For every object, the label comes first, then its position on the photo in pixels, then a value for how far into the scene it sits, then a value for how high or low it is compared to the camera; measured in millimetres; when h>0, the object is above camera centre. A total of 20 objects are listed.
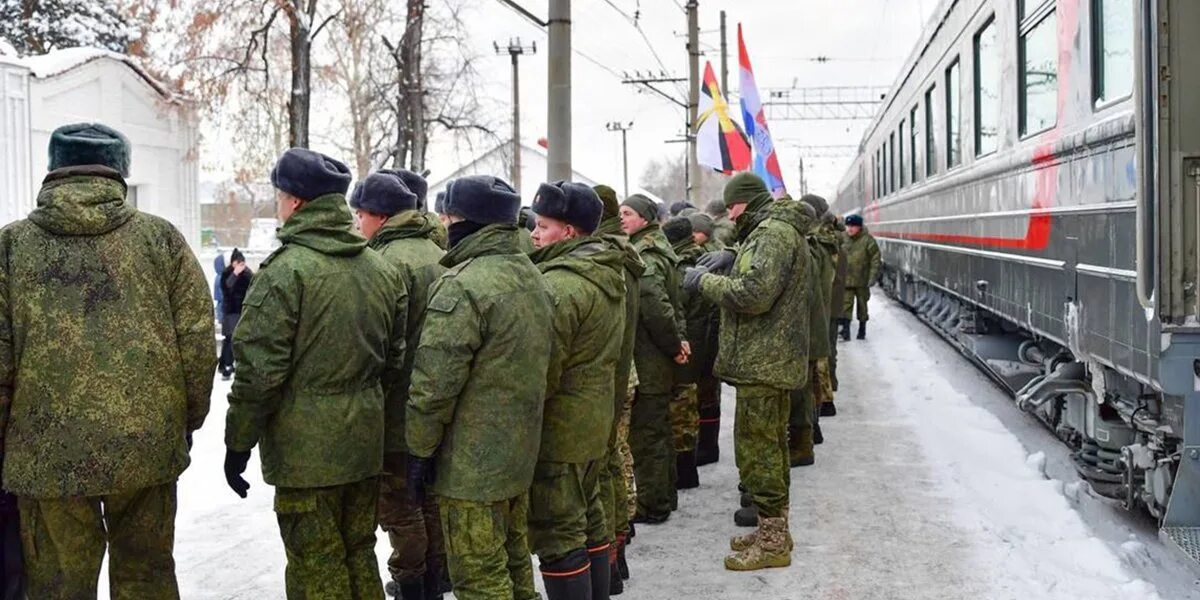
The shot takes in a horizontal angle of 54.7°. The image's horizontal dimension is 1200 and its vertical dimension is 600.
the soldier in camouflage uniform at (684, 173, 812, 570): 5293 -370
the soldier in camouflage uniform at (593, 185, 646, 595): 4719 -593
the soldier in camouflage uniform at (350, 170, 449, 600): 4594 -432
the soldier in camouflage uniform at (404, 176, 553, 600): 3637 -406
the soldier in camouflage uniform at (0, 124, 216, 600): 3500 -260
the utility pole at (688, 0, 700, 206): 22188 +3841
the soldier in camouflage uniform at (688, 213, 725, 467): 6922 -745
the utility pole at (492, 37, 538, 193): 24641 +5625
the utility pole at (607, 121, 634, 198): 58844 +7031
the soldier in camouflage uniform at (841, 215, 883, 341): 14039 +133
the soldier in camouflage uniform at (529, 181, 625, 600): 4078 -425
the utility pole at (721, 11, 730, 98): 28130 +5105
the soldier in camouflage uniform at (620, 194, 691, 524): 5957 -506
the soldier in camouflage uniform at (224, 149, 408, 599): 3684 -332
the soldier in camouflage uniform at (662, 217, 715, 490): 6633 -555
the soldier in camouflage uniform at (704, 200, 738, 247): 9304 +413
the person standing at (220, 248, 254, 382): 11922 -152
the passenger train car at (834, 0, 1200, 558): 4258 +225
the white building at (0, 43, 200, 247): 13070 +2090
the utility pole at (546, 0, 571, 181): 8539 +1343
